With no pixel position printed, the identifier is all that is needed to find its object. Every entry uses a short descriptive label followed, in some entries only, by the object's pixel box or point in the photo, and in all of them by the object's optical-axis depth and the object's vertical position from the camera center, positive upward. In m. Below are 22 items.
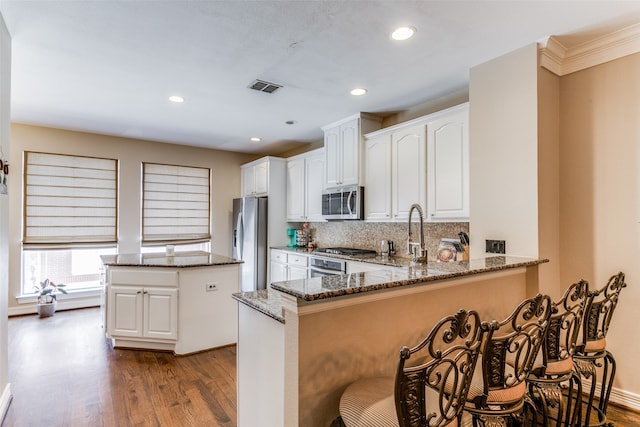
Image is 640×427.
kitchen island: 3.33 -0.83
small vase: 4.63 -1.19
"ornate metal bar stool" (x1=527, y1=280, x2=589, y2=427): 1.59 -0.68
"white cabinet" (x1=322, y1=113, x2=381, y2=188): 4.12 +0.94
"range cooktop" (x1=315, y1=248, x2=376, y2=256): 4.25 -0.39
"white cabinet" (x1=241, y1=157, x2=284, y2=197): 5.58 +0.81
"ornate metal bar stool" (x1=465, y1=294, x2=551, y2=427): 1.30 -0.62
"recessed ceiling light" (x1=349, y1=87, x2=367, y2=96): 3.33 +1.29
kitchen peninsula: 1.38 -0.50
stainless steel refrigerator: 5.41 -0.33
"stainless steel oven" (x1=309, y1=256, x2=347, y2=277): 4.02 -0.56
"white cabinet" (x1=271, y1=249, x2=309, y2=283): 4.71 -0.65
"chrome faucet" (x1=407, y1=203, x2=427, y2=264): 2.41 -0.22
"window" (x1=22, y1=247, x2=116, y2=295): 4.82 -0.67
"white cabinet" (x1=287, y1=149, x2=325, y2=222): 4.94 +0.54
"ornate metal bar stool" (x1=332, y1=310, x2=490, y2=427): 1.07 -0.61
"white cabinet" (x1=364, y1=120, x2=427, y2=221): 3.48 +0.55
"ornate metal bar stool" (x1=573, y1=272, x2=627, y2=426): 1.80 -0.67
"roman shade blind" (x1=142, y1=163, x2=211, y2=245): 5.55 +0.30
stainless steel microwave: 4.10 +0.23
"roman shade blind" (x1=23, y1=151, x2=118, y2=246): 4.75 +0.32
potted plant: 4.64 -1.03
